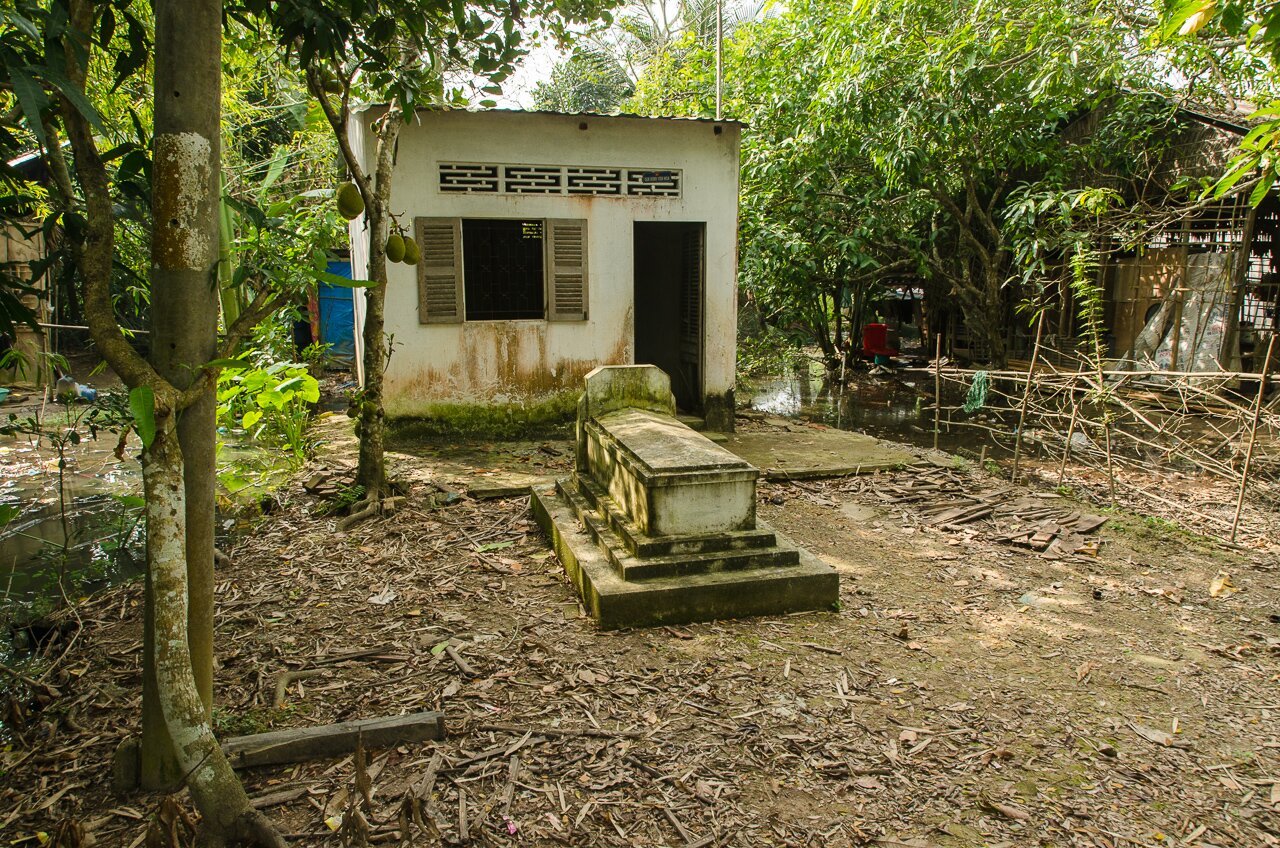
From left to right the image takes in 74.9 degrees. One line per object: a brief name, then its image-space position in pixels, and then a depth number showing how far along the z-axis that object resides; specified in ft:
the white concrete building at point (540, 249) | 29.04
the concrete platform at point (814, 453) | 26.86
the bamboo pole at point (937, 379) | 29.17
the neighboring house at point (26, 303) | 38.65
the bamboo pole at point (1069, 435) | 24.22
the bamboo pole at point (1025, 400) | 24.89
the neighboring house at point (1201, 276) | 38.32
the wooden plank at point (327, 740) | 10.60
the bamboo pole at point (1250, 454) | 19.58
